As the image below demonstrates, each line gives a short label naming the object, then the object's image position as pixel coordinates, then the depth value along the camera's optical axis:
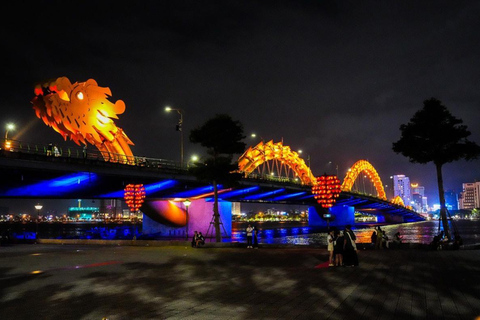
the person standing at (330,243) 18.16
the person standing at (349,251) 18.03
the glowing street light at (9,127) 43.44
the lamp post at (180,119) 49.97
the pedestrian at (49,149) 41.03
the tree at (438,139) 31.86
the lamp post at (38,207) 49.06
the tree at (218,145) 38.09
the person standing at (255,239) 31.33
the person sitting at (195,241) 33.59
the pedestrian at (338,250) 18.14
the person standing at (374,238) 29.09
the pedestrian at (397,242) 28.42
